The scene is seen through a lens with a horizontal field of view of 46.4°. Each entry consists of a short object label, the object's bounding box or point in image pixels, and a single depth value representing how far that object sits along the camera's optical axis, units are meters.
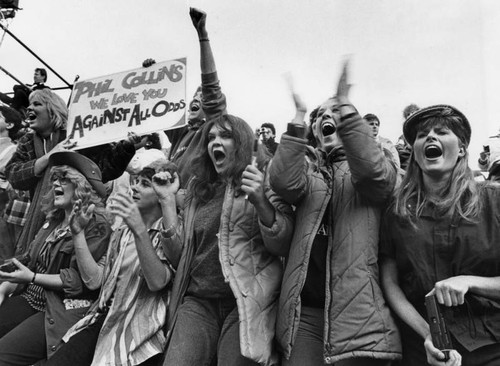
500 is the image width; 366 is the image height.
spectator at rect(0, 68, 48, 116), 8.60
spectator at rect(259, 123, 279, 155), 7.05
